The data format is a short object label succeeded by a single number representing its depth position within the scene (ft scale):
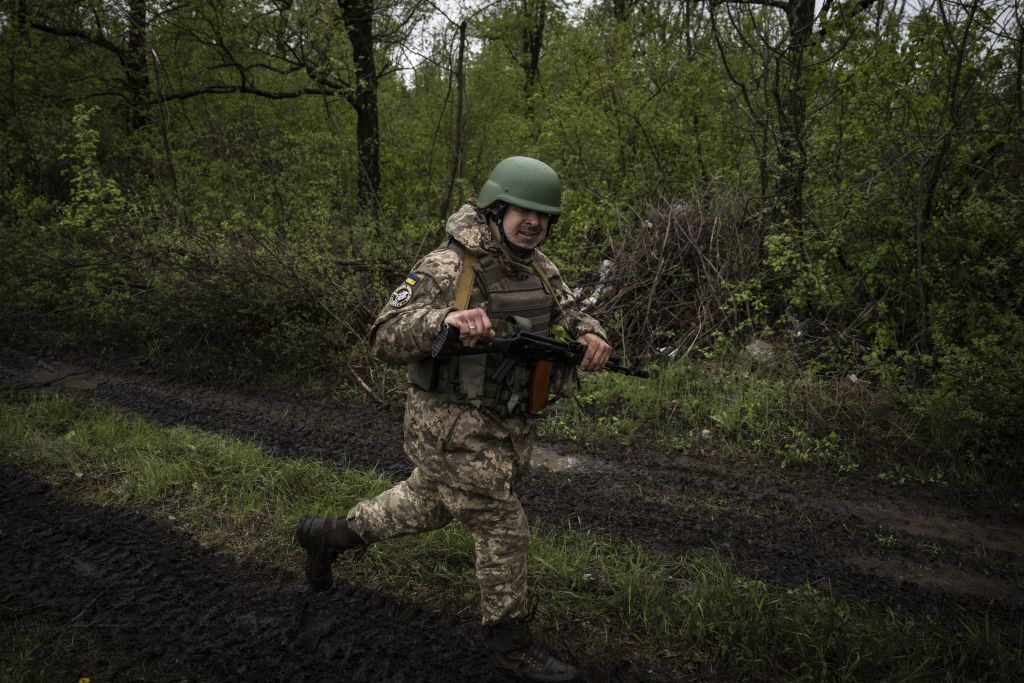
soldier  9.08
